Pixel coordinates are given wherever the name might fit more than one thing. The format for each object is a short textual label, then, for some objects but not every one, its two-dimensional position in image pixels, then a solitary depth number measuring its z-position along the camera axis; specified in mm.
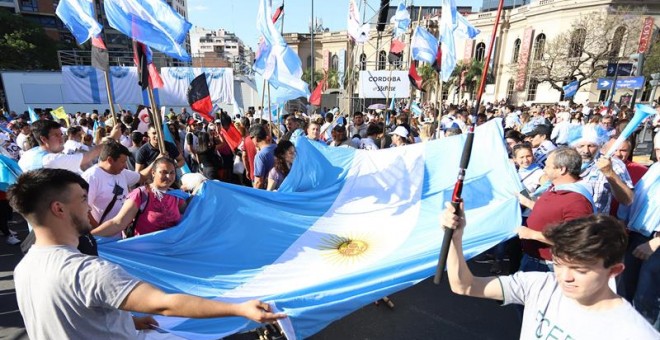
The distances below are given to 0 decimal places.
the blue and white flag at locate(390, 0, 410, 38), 11578
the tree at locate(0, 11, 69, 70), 30783
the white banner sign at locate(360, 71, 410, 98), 11180
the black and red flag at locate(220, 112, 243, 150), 6718
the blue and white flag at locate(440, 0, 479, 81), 8047
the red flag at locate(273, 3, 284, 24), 7141
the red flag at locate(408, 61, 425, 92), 9143
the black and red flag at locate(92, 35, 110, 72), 4531
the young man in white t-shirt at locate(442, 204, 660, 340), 1301
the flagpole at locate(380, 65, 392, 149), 10680
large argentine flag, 2457
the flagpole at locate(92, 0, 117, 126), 4302
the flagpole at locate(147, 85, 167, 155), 3851
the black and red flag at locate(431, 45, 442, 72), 9241
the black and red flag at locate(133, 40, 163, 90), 4102
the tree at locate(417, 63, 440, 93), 40744
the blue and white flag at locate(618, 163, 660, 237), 2689
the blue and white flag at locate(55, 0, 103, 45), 4695
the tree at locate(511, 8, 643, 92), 32125
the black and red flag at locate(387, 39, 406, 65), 11078
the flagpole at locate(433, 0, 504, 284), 1597
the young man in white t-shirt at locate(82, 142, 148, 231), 3227
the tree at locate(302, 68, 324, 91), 55234
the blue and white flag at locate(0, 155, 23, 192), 4114
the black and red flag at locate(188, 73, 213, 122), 5926
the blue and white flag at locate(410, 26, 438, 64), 8797
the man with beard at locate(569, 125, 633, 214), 2723
